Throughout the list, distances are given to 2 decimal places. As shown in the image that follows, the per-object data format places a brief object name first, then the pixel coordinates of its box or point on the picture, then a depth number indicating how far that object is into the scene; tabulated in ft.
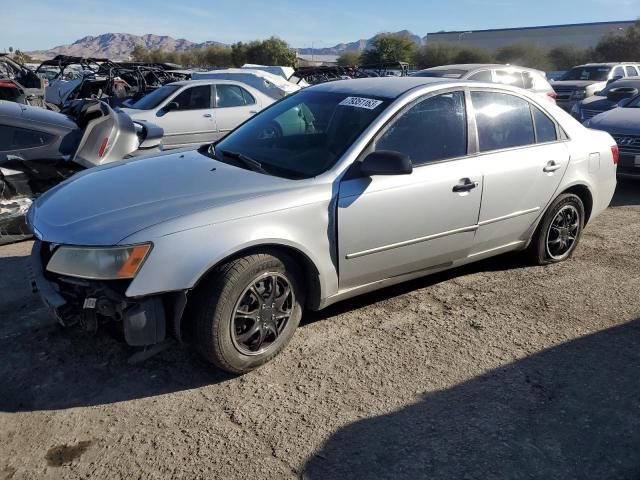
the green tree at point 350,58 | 212.64
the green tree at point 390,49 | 193.26
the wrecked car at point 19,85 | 39.81
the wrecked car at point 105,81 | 48.93
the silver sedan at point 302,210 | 9.73
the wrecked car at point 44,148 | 17.80
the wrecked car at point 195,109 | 32.35
